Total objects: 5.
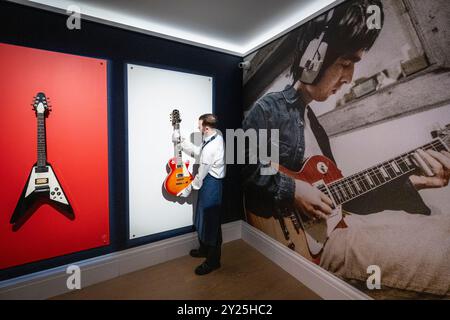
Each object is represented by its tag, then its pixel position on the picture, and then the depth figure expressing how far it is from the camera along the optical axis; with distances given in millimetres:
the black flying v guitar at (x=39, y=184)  1883
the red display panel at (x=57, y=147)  1832
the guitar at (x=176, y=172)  2482
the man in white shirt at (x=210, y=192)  2316
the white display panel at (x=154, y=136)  2355
